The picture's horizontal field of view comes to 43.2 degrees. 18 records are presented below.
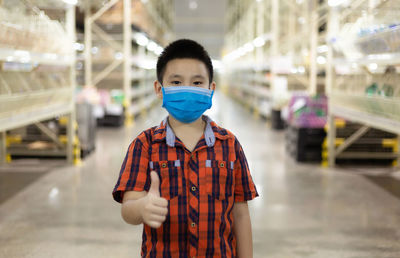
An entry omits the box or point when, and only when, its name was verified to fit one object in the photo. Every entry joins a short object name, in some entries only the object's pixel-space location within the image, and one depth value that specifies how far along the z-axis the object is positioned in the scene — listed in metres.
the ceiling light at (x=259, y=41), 15.34
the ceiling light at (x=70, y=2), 6.88
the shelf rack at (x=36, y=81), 4.92
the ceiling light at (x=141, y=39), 14.55
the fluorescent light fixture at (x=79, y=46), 14.27
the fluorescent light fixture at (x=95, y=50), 13.79
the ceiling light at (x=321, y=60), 11.91
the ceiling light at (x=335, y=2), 7.02
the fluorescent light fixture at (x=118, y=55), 13.84
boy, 1.67
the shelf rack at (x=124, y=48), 12.97
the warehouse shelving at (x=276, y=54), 11.02
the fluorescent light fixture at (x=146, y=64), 15.49
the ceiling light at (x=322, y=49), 12.16
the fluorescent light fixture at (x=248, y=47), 18.86
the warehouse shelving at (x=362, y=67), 5.09
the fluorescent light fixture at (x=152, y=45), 17.79
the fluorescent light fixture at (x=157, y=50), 20.42
